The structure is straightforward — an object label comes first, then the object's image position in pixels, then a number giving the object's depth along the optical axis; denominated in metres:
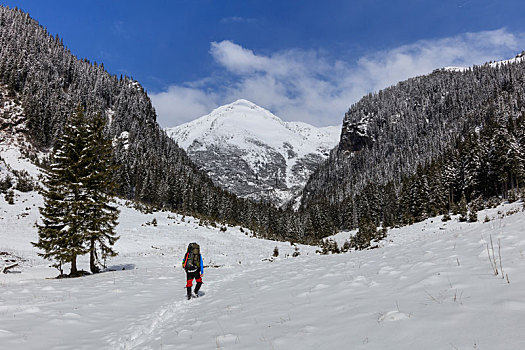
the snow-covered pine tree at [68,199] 14.32
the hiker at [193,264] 10.09
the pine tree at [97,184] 15.66
